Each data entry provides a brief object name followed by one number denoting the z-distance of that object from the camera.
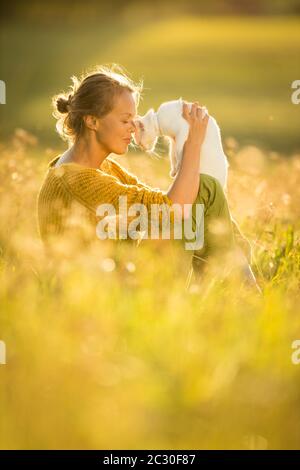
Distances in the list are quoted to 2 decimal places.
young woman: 8.46
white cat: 9.07
